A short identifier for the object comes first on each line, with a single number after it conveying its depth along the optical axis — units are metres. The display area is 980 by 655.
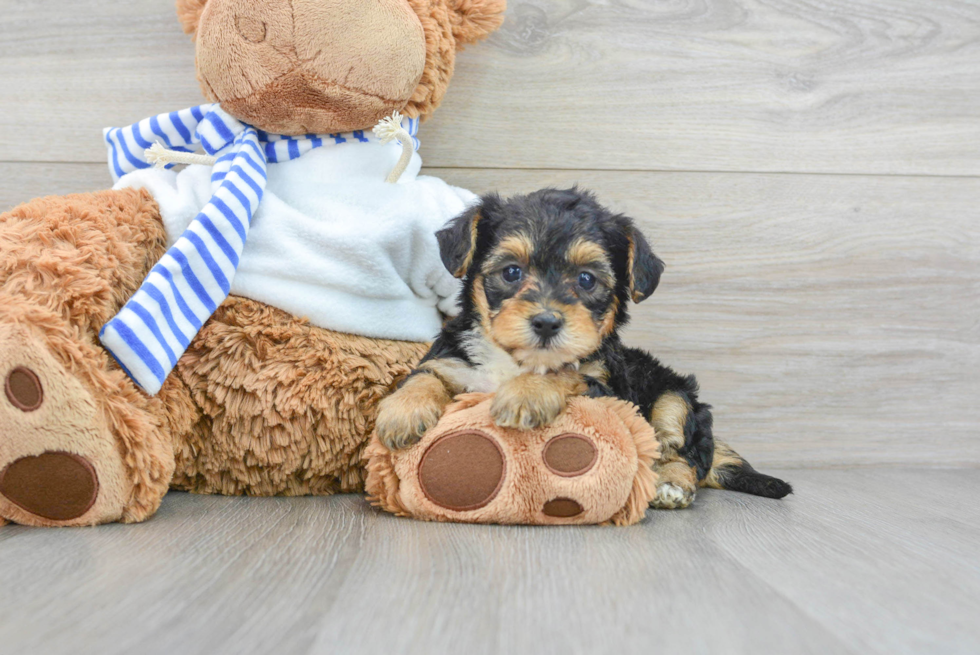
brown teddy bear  0.59
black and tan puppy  0.60
